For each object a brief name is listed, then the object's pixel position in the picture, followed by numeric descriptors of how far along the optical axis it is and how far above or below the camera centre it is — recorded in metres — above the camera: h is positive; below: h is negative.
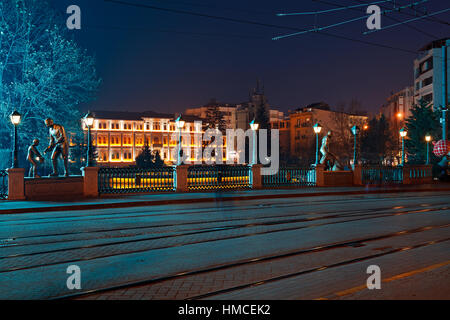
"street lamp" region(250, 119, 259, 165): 23.33 +1.96
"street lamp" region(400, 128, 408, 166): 30.63 +2.42
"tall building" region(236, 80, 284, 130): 125.64 +17.59
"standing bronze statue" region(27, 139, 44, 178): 19.09 +0.50
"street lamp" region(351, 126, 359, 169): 26.83 +2.24
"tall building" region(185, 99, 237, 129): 139.36 +17.56
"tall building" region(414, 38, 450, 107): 72.19 +16.16
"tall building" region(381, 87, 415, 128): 104.00 +16.09
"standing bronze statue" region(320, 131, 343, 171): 26.92 +0.45
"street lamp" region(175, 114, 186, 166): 22.22 +2.24
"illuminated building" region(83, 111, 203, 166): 113.19 +8.89
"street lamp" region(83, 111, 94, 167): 19.00 +1.89
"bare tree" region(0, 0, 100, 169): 28.06 +6.83
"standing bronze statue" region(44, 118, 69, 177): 19.27 +1.03
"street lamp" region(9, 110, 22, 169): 17.45 +1.83
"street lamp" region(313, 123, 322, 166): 25.80 +2.30
